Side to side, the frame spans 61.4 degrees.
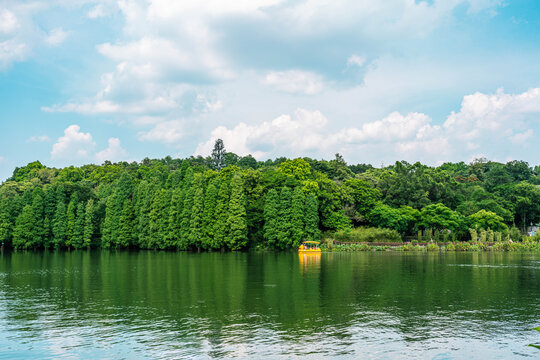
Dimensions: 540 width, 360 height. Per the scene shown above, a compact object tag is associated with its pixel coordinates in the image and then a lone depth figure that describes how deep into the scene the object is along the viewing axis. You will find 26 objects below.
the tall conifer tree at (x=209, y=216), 71.06
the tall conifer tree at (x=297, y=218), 67.69
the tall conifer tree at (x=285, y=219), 67.88
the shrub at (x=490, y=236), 69.25
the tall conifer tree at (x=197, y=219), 71.56
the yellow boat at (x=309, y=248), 61.94
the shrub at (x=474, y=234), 69.62
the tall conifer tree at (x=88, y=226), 79.38
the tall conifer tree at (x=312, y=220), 67.62
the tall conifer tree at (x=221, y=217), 70.00
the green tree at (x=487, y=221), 72.38
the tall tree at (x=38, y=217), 79.48
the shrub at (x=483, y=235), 68.81
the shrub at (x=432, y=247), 67.36
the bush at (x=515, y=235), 70.75
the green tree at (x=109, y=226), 79.25
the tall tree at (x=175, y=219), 74.00
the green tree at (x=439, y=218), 71.94
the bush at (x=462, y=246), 66.98
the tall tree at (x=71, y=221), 79.88
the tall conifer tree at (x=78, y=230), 79.38
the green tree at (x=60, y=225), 79.44
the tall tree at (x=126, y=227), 78.50
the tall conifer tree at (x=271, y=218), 68.75
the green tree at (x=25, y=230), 78.24
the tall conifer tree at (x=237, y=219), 69.06
